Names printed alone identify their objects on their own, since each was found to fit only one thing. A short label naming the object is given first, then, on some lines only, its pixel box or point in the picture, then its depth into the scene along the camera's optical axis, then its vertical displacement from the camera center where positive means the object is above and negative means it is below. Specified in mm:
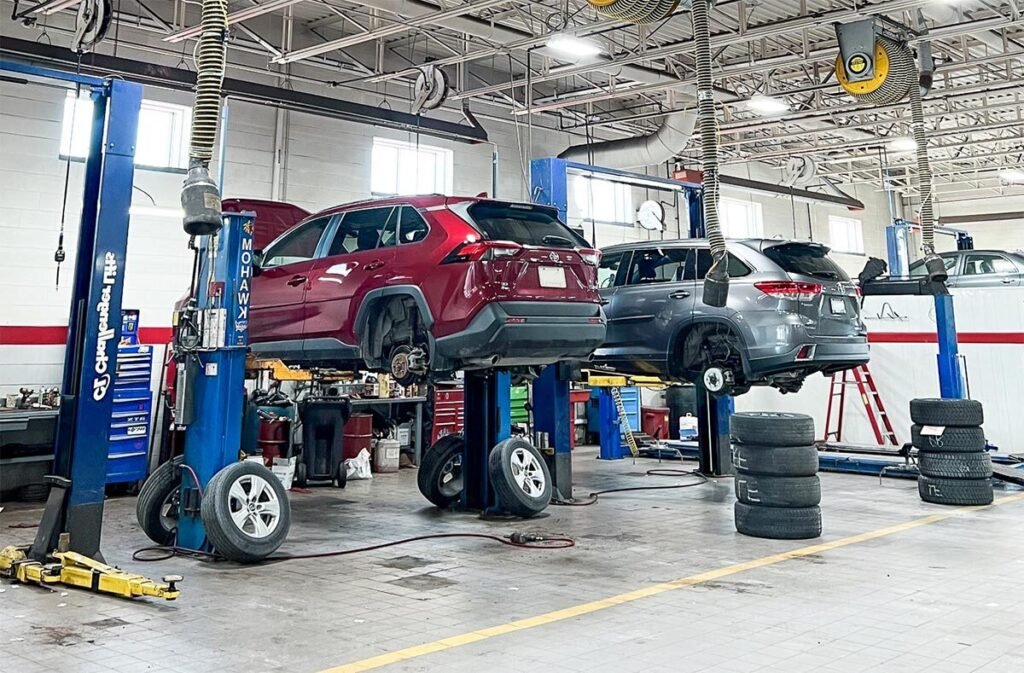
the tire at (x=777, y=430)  5848 +112
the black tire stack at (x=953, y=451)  7129 -58
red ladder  11539 +623
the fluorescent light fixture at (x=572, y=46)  10086 +5161
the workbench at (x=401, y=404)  10938 +572
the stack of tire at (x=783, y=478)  5852 -247
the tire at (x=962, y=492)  7277 -439
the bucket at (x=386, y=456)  10828 -146
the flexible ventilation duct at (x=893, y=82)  7230 +3406
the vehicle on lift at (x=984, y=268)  11148 +2524
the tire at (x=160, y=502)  5492 -392
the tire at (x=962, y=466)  7281 -197
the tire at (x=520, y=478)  6559 -276
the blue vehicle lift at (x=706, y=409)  8547 +443
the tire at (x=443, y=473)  7375 -260
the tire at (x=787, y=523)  5871 -584
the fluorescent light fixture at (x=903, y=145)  15634 +6150
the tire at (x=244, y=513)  4922 -437
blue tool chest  8359 +317
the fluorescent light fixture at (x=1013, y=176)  19169 +6548
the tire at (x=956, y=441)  7156 +34
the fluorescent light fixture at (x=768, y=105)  12531 +5461
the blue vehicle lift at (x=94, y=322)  4645 +743
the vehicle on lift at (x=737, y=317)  6469 +1102
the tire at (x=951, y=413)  7090 +284
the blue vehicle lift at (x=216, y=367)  5234 +527
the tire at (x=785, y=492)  5867 -350
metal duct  13508 +5295
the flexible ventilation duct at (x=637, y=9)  4680 +2604
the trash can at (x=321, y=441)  9375 +53
